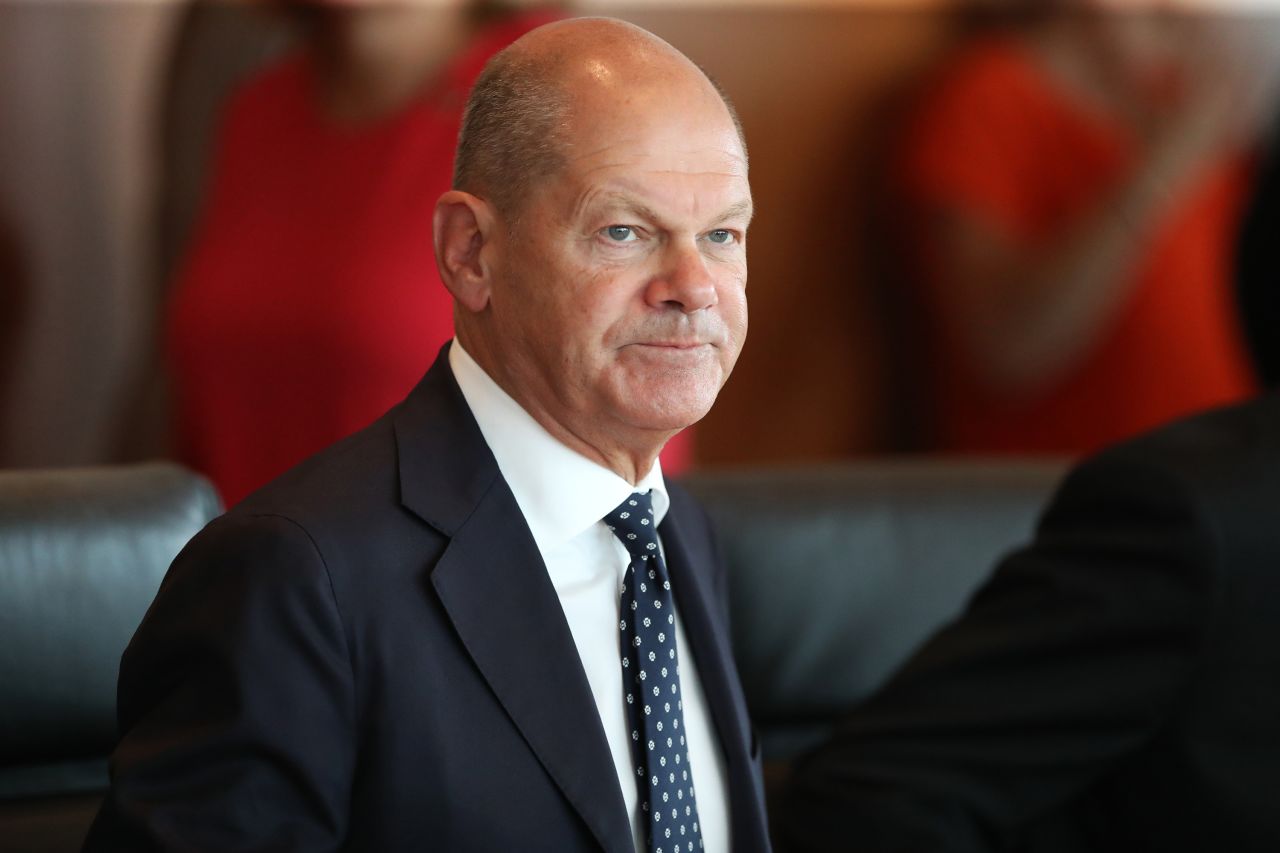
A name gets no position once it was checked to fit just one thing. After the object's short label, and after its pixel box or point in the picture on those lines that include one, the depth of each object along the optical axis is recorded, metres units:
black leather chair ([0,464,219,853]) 4.44
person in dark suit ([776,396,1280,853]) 4.53
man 4.12
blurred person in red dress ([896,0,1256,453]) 7.33
